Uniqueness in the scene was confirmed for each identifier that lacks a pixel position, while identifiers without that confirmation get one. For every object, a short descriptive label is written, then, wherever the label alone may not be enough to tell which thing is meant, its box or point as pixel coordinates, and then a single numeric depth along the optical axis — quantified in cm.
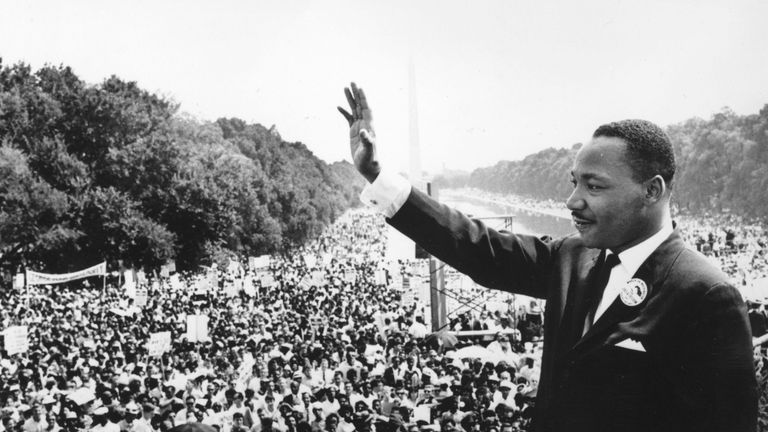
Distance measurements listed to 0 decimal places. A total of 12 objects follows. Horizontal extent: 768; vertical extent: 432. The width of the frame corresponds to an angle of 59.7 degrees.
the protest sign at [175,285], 2351
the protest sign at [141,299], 1986
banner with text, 2139
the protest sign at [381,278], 2605
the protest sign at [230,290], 2207
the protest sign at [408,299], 1834
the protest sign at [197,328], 1423
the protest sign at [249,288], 2161
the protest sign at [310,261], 2796
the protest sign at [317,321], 1564
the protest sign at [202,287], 2205
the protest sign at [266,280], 2231
